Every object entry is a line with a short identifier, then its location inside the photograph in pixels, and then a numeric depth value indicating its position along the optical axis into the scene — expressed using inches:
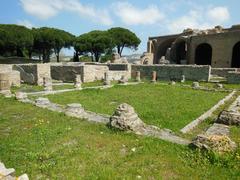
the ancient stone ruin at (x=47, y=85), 489.8
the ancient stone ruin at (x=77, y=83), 545.0
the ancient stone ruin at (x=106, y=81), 616.2
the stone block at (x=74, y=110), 273.2
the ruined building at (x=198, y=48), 964.5
